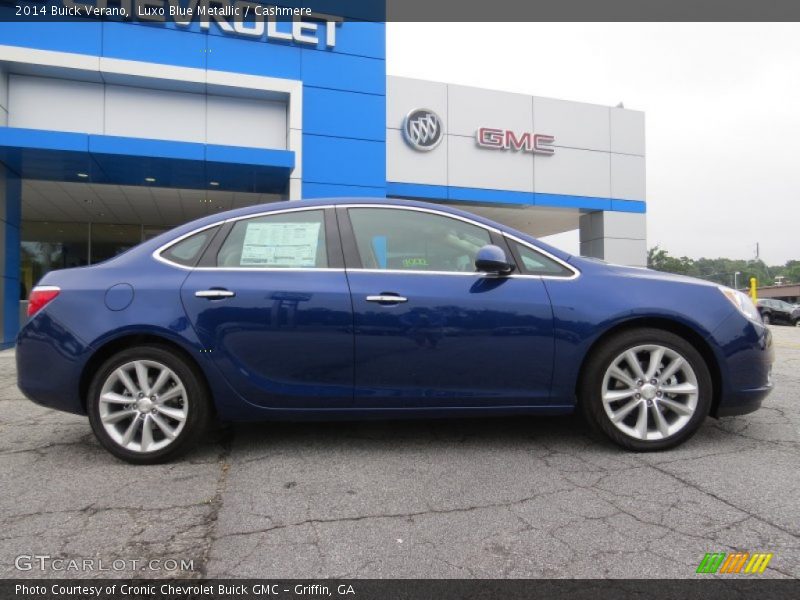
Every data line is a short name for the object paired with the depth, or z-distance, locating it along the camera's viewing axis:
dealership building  9.55
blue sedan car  2.86
